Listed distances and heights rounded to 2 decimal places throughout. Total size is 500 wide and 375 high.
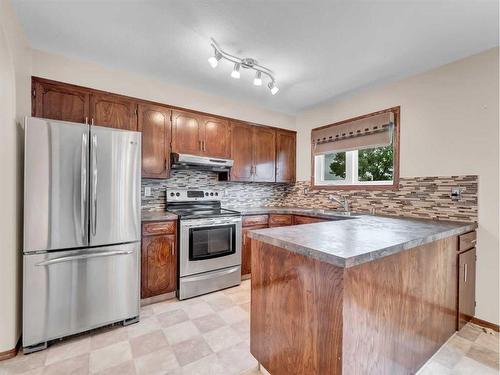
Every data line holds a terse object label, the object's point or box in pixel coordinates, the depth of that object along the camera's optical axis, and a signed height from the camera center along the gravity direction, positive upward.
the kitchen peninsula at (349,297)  1.05 -0.60
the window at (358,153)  2.81 +0.48
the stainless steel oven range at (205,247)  2.61 -0.74
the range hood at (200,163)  2.85 +0.29
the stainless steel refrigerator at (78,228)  1.74 -0.37
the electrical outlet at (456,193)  2.22 -0.05
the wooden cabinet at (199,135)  2.98 +0.68
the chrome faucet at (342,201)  3.15 -0.20
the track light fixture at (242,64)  2.05 +1.21
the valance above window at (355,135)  2.81 +0.71
